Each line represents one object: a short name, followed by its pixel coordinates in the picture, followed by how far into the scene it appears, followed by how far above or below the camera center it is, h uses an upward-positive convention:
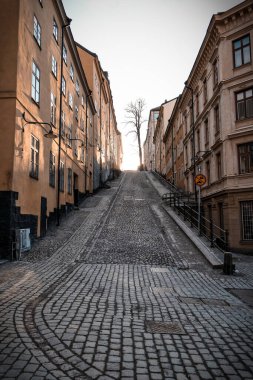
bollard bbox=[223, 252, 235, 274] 10.09 -1.78
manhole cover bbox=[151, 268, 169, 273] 9.98 -1.95
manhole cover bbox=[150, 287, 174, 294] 7.58 -2.01
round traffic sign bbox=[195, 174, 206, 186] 15.11 +1.49
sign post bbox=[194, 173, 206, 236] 15.09 +1.49
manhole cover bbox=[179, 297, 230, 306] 6.83 -2.07
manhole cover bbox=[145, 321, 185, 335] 5.06 -1.99
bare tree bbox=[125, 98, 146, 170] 62.57 +20.02
